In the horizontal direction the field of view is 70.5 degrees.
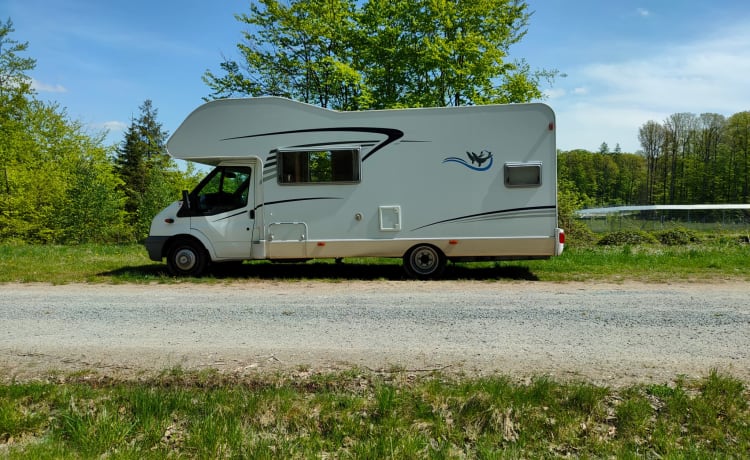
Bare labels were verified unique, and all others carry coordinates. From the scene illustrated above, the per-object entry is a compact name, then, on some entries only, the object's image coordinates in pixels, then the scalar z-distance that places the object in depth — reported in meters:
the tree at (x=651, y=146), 66.38
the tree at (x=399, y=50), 21.62
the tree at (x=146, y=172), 28.83
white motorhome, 10.11
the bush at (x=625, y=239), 19.12
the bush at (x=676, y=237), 19.74
